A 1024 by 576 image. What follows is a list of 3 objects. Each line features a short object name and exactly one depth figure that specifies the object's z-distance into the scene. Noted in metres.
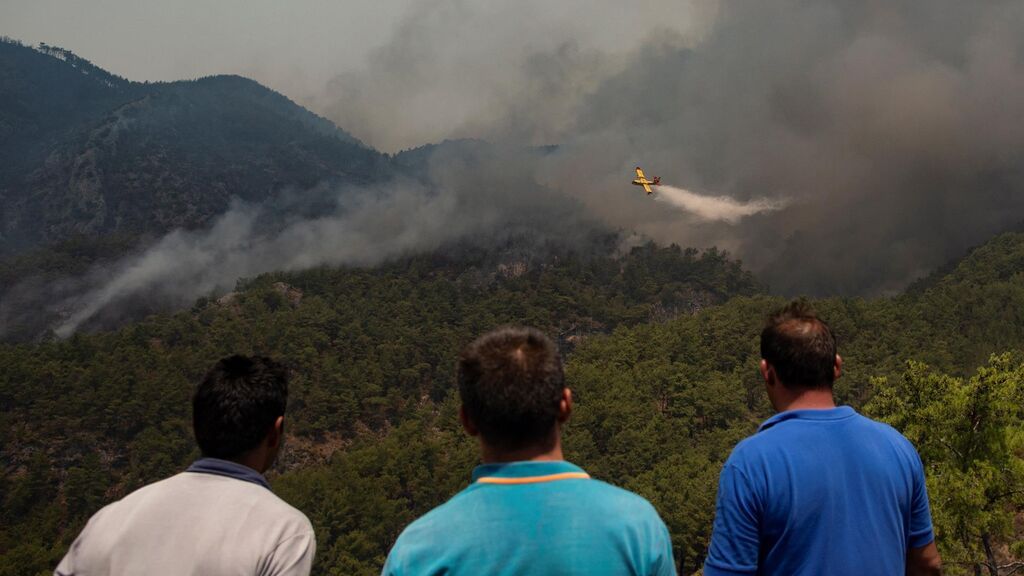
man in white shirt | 3.20
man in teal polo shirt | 2.62
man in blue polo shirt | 3.61
